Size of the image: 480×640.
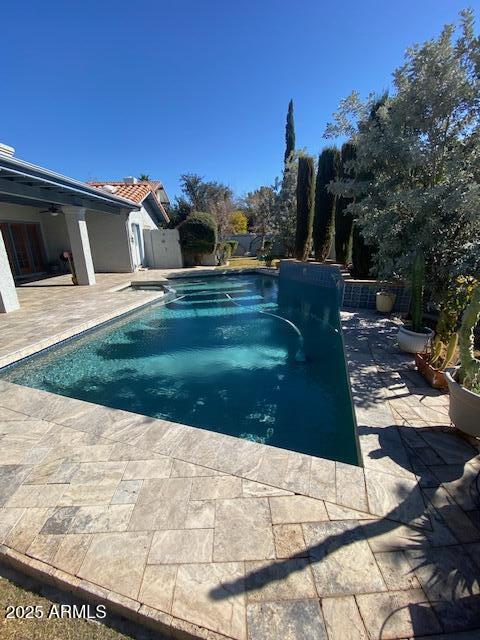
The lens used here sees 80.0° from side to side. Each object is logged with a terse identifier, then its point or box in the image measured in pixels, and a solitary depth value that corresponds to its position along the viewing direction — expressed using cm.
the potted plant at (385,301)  792
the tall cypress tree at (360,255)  995
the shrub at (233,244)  2280
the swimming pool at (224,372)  427
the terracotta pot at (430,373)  400
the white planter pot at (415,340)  487
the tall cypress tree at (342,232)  1370
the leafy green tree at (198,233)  1805
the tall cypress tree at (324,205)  1505
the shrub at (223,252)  1970
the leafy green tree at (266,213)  2035
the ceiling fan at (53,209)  1174
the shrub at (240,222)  3359
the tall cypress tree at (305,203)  1602
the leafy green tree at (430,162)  521
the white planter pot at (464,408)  264
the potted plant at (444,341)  413
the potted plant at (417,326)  486
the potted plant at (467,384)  267
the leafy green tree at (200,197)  2538
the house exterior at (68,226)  877
